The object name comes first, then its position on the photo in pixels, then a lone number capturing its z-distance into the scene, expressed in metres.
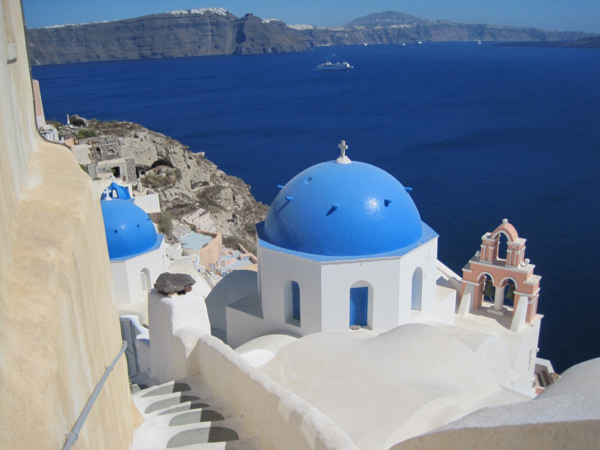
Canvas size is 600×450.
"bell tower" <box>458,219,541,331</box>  11.48
